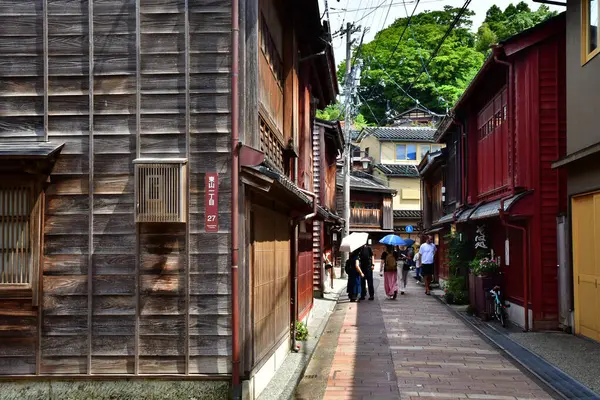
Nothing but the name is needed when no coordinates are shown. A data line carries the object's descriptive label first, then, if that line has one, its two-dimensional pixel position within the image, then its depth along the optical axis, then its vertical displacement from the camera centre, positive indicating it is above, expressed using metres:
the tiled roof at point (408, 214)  65.81 +1.68
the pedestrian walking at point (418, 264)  36.00 -1.73
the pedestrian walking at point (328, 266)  30.08 -1.47
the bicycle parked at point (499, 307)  18.00 -1.93
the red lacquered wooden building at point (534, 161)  16.38 +1.69
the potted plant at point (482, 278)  18.73 -1.23
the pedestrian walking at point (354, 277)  25.70 -1.65
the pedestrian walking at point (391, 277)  26.47 -1.72
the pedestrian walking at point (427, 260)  29.23 -1.17
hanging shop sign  21.23 -0.21
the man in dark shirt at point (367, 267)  26.17 -1.30
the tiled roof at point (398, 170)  65.72 +5.80
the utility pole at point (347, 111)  34.06 +5.91
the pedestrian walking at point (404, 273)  29.56 -1.72
